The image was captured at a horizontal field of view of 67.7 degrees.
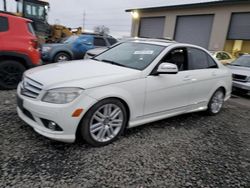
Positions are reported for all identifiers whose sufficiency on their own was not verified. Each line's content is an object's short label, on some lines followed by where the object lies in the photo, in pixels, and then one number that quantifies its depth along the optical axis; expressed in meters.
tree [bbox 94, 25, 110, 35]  44.97
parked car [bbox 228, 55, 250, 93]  5.95
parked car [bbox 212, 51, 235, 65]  10.11
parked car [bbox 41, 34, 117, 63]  7.58
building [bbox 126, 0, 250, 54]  13.31
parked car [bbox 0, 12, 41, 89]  4.19
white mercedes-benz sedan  2.27
